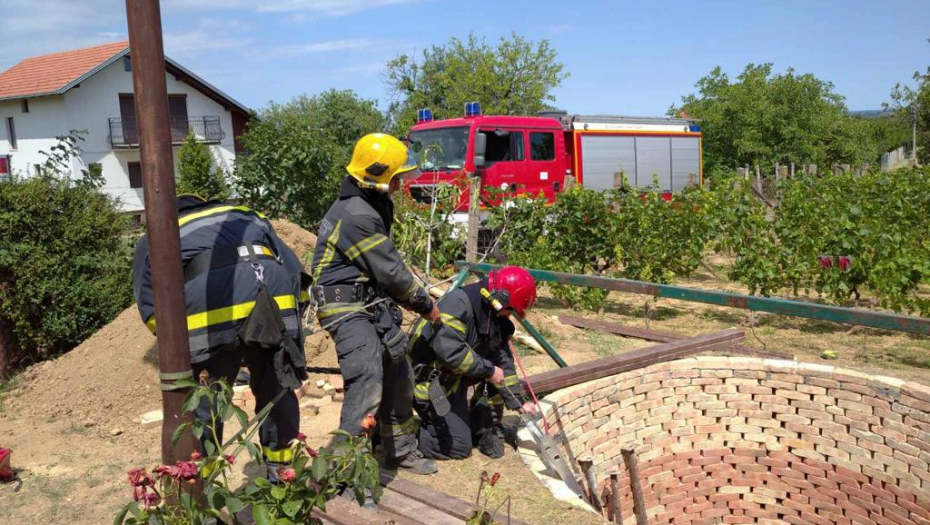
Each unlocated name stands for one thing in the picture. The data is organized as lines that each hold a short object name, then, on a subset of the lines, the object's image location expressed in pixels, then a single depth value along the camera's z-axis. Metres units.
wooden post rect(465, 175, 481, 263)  8.73
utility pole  2.40
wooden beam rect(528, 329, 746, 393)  5.50
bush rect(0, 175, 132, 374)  6.30
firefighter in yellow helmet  3.62
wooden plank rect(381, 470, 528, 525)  3.28
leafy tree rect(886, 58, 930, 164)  33.16
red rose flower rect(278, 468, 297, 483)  2.13
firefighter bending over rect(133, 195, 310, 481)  3.17
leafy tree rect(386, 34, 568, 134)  34.34
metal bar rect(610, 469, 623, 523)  4.65
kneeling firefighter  4.14
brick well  5.90
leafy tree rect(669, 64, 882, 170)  31.08
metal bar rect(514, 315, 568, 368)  5.78
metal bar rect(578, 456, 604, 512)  4.62
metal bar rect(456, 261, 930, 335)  5.05
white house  27.41
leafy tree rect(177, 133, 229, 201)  11.88
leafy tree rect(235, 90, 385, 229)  9.67
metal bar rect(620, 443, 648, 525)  5.23
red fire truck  13.18
